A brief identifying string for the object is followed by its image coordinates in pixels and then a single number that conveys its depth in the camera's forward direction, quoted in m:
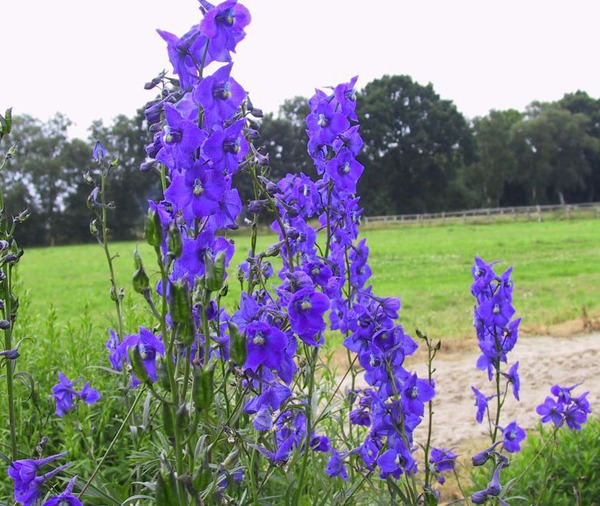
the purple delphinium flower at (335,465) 0.91
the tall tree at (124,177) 30.97
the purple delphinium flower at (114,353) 1.08
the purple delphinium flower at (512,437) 0.98
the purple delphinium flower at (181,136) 0.62
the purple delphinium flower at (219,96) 0.63
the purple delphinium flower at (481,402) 0.97
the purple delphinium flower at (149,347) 0.67
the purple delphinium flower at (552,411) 1.01
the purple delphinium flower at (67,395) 1.00
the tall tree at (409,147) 38.15
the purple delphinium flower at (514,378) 0.98
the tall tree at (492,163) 41.50
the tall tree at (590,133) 42.83
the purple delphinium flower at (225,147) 0.63
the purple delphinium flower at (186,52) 0.64
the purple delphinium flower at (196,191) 0.62
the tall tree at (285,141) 32.23
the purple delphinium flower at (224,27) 0.63
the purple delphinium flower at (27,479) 0.72
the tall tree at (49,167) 31.65
